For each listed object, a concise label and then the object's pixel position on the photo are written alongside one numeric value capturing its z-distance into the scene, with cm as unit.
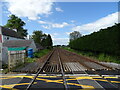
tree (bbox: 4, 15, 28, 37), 4462
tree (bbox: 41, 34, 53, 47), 6061
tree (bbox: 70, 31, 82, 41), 8207
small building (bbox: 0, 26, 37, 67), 845
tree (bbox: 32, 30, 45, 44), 5812
